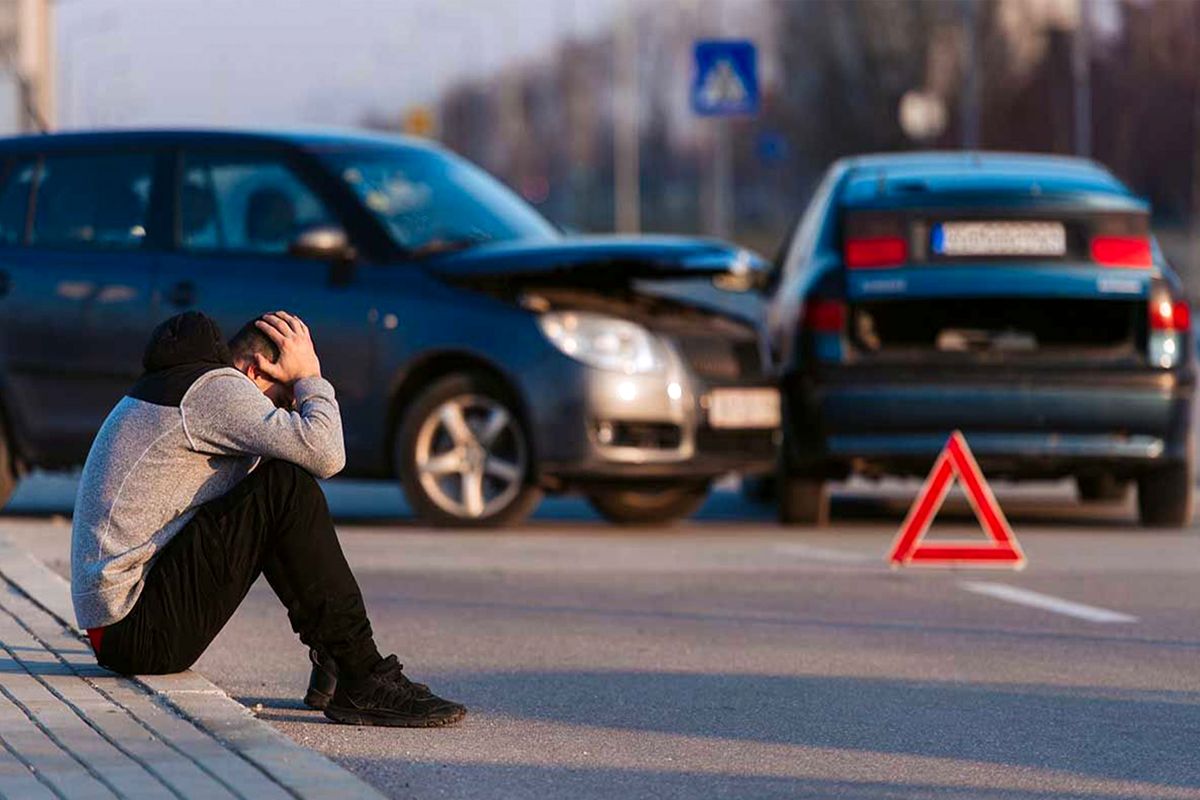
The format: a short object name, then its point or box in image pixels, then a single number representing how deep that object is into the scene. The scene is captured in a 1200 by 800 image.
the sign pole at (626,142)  68.56
